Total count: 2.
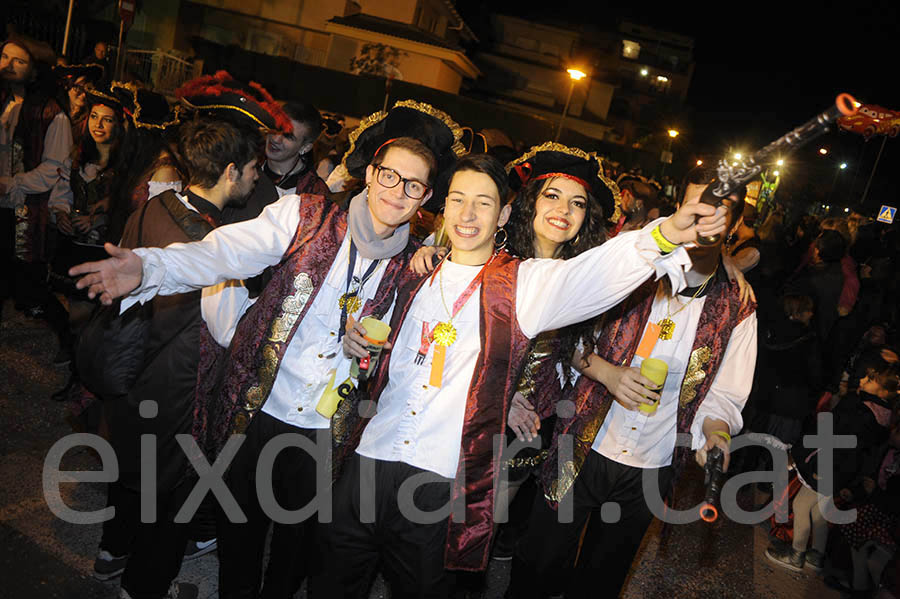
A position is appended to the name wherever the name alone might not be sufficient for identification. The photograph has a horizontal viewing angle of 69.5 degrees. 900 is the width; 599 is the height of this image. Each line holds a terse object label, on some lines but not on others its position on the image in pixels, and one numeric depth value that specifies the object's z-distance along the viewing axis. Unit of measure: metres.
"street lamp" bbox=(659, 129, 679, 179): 31.28
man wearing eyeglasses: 2.93
